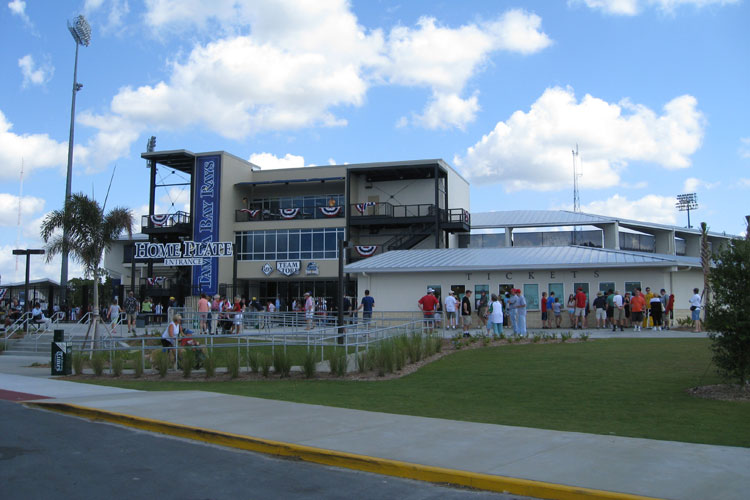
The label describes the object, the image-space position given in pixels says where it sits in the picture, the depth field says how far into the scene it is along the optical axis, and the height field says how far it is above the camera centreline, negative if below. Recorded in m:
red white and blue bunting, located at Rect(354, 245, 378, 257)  44.91 +3.64
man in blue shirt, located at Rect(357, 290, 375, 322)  25.67 -0.08
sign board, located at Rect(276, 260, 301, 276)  46.56 +2.52
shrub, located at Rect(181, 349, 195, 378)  15.21 -1.42
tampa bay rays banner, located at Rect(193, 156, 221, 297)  46.84 +6.55
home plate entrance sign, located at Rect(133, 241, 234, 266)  30.81 +2.43
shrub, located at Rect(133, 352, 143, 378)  15.83 -1.57
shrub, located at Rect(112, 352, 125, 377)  16.03 -1.56
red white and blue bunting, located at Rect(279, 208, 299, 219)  47.44 +6.50
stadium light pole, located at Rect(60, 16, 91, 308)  32.66 +11.30
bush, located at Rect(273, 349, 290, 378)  14.80 -1.38
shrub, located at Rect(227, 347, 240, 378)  14.95 -1.44
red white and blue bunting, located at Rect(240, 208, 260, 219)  48.25 +6.63
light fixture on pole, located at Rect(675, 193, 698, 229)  89.44 +14.00
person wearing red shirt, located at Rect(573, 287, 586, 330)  25.94 -0.21
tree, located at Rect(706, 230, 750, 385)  10.27 -0.12
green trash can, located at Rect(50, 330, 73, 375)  16.23 -1.38
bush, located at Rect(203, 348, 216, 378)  14.96 -1.44
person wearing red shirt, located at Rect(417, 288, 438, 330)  24.44 +0.01
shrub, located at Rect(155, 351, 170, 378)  15.48 -1.43
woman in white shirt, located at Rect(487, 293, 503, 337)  21.34 -0.44
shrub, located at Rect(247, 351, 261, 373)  15.08 -1.36
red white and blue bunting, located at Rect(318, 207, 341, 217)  46.53 +6.50
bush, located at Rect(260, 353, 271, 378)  14.88 -1.41
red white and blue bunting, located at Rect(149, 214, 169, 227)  47.66 +6.01
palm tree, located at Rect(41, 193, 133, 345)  22.16 +2.44
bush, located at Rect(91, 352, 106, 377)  16.17 -1.53
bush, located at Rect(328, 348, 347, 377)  14.45 -1.35
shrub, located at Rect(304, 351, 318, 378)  14.44 -1.37
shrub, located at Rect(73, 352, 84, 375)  16.47 -1.55
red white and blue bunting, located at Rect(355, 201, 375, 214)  46.08 +6.80
